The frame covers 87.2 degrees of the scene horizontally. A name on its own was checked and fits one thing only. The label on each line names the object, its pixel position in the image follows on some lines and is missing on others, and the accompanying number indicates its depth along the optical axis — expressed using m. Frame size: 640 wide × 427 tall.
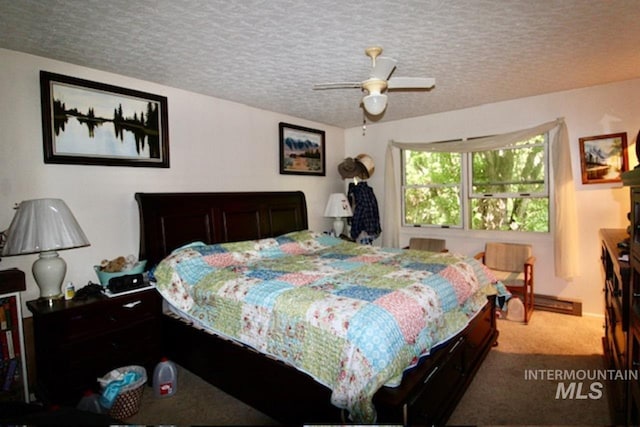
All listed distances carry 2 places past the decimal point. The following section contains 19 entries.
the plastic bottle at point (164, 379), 2.39
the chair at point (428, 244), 4.48
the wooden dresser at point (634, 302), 1.46
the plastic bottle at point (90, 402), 2.06
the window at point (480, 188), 3.97
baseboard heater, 3.67
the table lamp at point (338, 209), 4.61
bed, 1.66
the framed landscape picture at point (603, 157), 3.39
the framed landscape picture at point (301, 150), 4.37
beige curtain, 3.60
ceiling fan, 2.23
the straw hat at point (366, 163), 4.89
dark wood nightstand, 2.13
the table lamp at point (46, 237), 2.10
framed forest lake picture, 2.52
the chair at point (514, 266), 3.51
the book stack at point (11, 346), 2.08
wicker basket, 2.11
